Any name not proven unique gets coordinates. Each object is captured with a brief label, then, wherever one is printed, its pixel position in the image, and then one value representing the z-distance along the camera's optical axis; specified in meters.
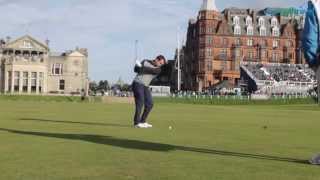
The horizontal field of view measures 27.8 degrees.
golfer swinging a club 19.38
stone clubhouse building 167.88
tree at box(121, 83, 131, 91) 187.57
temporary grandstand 135.86
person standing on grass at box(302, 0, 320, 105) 10.10
